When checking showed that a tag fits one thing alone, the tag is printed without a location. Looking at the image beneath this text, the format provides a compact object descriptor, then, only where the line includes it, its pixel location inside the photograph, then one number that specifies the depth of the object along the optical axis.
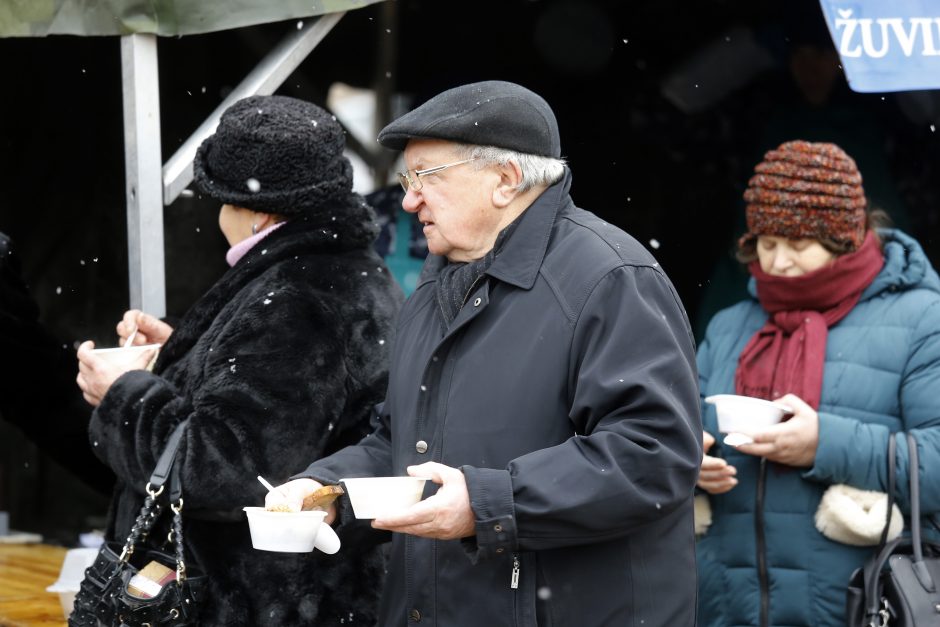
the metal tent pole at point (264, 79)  7.52
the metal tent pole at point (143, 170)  7.44
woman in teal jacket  6.30
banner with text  7.36
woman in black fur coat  5.66
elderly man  4.23
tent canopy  7.39
